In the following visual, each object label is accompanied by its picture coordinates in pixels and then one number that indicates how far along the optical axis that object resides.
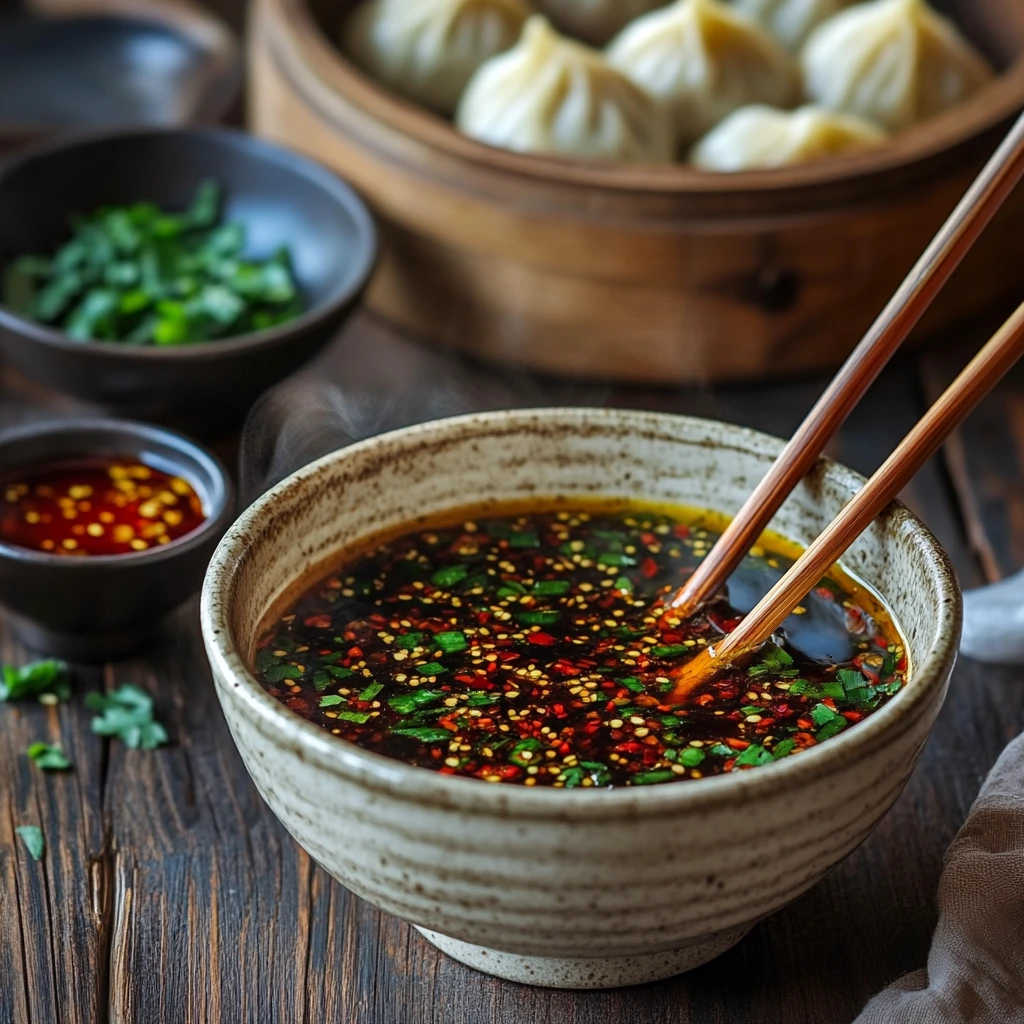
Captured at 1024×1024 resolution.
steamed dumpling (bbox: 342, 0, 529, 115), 1.05
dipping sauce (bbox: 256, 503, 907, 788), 0.77
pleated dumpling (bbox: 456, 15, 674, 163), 1.01
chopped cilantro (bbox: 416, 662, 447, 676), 0.79
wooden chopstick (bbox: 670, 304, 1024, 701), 0.79
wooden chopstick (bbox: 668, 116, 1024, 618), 0.79
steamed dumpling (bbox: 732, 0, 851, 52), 1.08
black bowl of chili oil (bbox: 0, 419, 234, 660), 0.86
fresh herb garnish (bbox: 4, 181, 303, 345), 0.97
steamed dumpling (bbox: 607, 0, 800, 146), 1.03
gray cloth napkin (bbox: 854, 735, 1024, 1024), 0.77
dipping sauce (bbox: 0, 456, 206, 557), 0.89
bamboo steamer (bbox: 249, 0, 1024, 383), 0.97
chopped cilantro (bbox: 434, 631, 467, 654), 0.80
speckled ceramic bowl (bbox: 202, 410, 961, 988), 0.70
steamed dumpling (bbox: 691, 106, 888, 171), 1.00
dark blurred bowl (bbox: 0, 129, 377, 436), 0.93
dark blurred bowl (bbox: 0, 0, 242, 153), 1.13
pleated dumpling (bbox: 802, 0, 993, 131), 1.04
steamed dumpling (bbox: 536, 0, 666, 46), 1.10
